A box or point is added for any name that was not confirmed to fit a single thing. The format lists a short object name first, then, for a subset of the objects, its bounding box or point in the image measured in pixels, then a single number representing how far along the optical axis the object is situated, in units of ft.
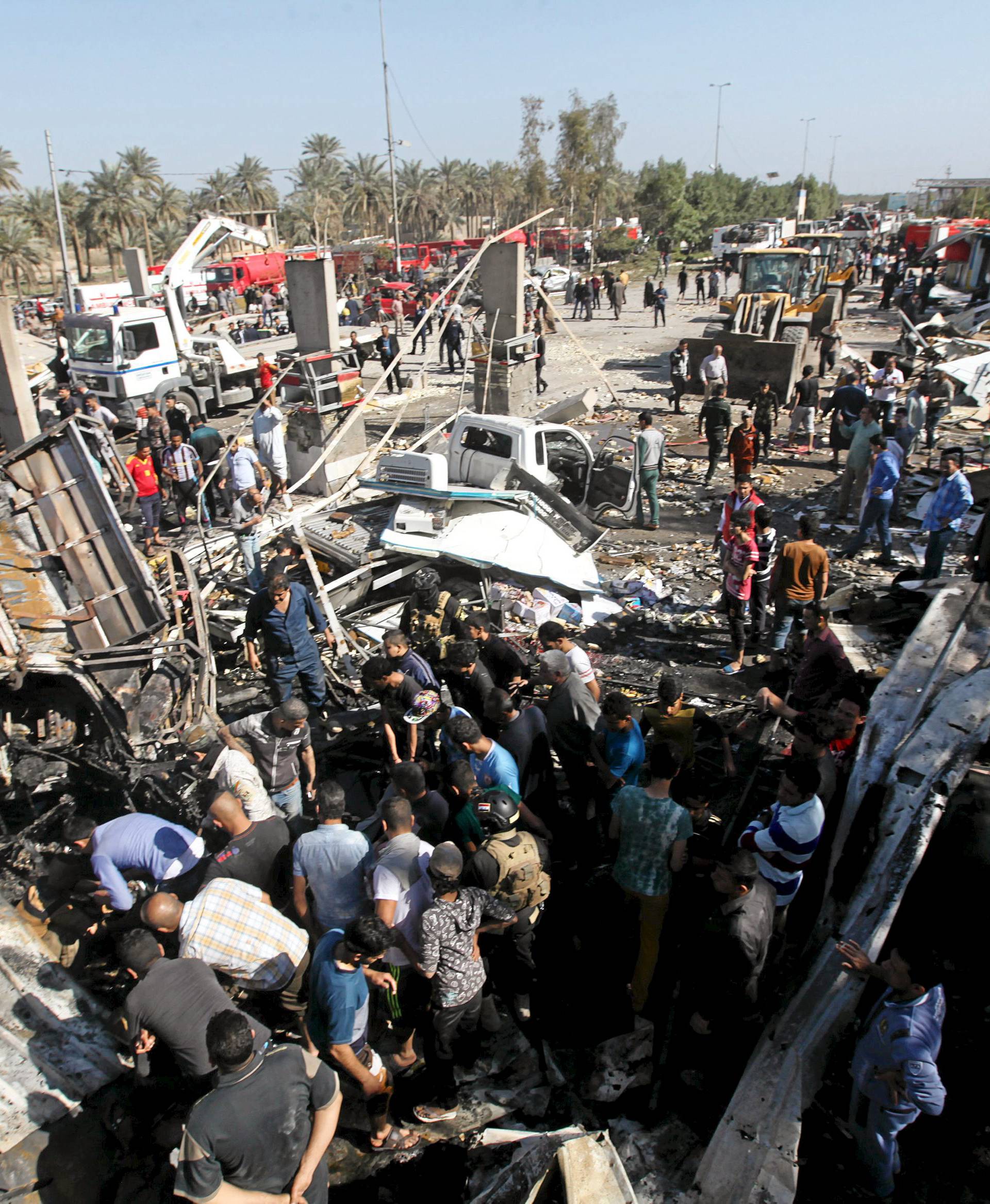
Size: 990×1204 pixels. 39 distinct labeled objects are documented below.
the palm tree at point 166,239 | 140.67
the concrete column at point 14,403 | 25.63
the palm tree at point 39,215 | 134.21
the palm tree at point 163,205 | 148.46
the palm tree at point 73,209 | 144.66
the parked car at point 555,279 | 113.19
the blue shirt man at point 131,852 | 13.47
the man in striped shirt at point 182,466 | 34.96
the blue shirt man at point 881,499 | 29.07
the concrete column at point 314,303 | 41.75
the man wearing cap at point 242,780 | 14.33
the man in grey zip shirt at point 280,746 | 15.62
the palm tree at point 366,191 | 176.14
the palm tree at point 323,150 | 185.06
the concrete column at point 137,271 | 69.26
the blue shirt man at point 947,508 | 26.40
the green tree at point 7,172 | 126.62
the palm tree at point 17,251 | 112.37
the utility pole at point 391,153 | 73.77
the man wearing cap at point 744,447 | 34.17
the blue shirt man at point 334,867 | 12.58
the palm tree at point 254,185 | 172.65
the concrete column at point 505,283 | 48.44
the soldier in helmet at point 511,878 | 12.20
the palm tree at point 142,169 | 145.89
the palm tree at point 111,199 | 140.97
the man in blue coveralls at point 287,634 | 19.35
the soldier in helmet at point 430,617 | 19.53
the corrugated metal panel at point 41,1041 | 11.01
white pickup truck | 26.50
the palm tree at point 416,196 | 175.11
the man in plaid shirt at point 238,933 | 11.57
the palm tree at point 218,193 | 169.68
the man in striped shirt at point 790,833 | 12.00
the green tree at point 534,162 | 145.28
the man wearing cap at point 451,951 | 11.21
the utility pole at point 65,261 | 79.20
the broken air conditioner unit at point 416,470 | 27.32
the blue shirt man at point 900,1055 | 9.57
